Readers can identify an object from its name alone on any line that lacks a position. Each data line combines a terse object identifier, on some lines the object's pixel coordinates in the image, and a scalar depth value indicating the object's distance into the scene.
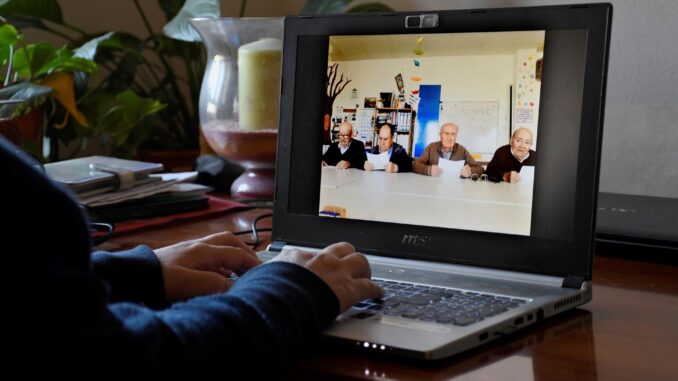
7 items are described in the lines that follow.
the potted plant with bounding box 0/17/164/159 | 1.34
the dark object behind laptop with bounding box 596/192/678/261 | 1.05
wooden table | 0.65
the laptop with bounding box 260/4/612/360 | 0.86
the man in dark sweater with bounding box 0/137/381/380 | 0.50
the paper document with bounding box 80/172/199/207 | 1.25
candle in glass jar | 1.41
